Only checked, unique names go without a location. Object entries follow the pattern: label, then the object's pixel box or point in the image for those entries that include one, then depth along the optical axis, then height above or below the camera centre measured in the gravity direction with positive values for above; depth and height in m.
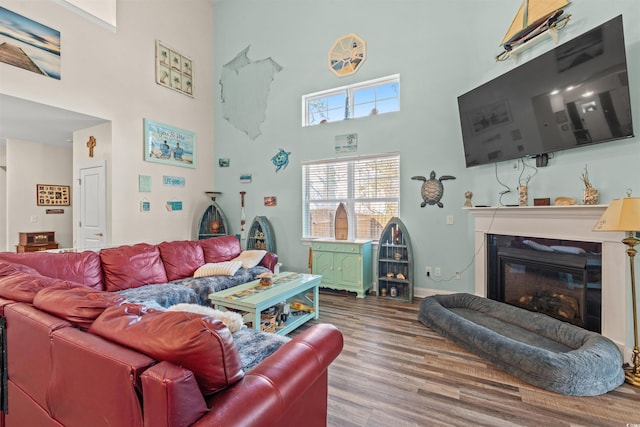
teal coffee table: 2.45 -0.77
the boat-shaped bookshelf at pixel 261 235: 5.07 -0.41
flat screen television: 2.26 +1.01
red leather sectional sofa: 0.84 -0.54
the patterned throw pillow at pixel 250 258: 3.87 -0.63
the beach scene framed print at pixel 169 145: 4.74 +1.22
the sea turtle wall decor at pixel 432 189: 3.91 +0.30
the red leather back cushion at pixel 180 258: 3.48 -0.56
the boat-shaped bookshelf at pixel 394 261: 3.96 -0.71
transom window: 4.33 +1.78
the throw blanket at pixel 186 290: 2.82 -0.81
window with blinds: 4.33 +0.30
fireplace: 2.24 -0.22
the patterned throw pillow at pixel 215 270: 3.53 -0.71
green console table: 4.08 -0.77
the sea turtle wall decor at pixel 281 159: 5.07 +0.96
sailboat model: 2.70 +1.86
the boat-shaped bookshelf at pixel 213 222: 5.54 -0.18
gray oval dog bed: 1.91 -1.07
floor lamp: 1.93 -0.12
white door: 4.37 +0.11
